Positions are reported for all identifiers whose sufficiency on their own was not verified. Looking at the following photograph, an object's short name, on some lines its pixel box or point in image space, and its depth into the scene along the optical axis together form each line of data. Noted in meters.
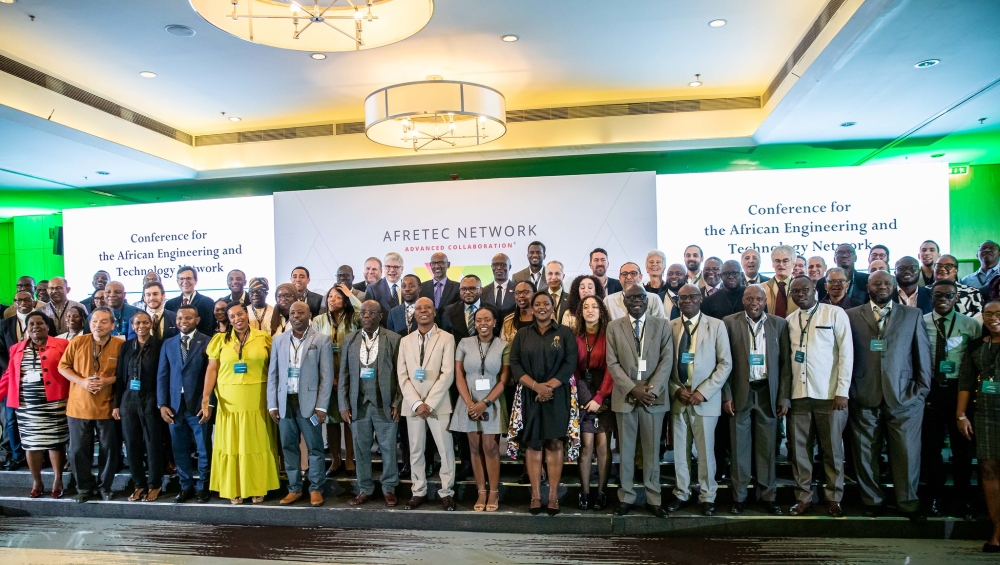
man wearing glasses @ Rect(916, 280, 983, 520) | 4.55
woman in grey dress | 4.82
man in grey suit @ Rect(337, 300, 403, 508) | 5.07
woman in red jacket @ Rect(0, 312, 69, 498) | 5.59
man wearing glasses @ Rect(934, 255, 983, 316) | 5.05
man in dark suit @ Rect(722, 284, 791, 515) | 4.66
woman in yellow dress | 5.17
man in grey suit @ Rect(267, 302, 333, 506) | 5.11
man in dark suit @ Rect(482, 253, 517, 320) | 5.63
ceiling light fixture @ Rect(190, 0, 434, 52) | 4.36
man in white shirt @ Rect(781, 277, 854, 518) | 4.59
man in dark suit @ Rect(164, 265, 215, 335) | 6.14
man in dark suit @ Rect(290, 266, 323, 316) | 6.17
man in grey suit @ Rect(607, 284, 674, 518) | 4.66
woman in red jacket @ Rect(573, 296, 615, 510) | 4.77
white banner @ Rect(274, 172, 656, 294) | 8.14
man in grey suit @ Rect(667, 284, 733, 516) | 4.66
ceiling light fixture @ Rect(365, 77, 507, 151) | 6.25
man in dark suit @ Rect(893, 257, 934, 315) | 5.02
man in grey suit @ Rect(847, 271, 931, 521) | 4.51
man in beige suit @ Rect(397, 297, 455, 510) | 4.92
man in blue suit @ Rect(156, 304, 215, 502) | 5.29
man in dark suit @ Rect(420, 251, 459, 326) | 6.02
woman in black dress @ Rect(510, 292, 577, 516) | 4.62
